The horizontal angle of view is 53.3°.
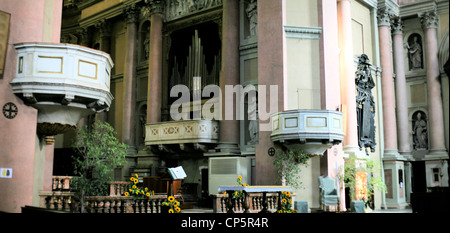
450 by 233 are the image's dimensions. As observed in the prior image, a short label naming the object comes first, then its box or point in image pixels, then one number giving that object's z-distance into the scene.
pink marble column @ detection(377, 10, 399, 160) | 18.72
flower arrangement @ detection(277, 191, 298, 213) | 9.65
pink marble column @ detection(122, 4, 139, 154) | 19.73
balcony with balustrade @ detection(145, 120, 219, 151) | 15.77
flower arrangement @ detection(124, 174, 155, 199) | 9.14
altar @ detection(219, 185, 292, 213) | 9.91
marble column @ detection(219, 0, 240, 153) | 15.66
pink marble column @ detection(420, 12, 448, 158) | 18.61
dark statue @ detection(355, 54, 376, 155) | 17.31
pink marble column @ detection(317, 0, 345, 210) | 14.09
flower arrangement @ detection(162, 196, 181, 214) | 7.53
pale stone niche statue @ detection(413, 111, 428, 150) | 19.42
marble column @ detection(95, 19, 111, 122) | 21.55
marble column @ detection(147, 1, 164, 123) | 18.42
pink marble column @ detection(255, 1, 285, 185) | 13.64
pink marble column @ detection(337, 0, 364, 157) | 16.17
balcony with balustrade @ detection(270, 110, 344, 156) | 12.38
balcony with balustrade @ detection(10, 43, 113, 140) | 8.03
